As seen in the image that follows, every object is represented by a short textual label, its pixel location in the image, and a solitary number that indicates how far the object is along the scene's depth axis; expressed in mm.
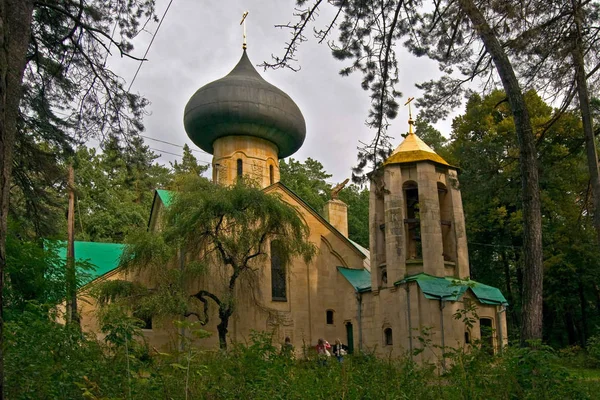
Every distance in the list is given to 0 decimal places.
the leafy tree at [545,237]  21209
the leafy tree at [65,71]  8164
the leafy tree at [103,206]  29812
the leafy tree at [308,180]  33375
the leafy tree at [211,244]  16578
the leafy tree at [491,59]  8195
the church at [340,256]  17672
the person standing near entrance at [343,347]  19500
